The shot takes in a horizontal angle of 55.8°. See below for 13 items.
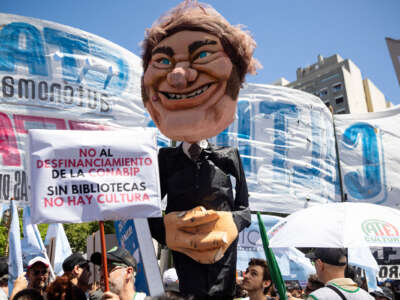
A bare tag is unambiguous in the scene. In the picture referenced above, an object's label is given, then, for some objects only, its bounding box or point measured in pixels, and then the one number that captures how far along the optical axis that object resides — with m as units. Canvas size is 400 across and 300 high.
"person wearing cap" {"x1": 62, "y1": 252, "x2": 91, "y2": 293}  3.67
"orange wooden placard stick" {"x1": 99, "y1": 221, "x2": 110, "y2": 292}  2.16
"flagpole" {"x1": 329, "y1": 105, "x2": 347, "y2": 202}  8.11
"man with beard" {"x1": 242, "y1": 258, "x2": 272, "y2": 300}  3.30
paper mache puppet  2.79
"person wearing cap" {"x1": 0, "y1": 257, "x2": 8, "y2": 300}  3.71
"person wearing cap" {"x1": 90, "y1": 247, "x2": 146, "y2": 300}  2.34
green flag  2.58
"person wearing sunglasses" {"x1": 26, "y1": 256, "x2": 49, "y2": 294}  3.64
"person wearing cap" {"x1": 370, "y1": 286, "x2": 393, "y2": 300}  4.28
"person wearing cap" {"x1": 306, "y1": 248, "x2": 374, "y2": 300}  2.51
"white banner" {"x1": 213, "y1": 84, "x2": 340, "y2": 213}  7.65
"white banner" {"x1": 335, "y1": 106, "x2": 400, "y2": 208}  8.11
